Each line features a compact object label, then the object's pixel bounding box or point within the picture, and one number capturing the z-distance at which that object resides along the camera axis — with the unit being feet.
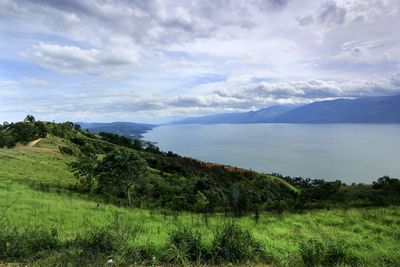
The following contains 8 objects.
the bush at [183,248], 25.18
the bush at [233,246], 26.25
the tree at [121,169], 98.17
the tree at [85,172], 113.05
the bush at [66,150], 194.82
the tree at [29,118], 326.03
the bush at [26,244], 24.79
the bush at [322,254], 26.35
